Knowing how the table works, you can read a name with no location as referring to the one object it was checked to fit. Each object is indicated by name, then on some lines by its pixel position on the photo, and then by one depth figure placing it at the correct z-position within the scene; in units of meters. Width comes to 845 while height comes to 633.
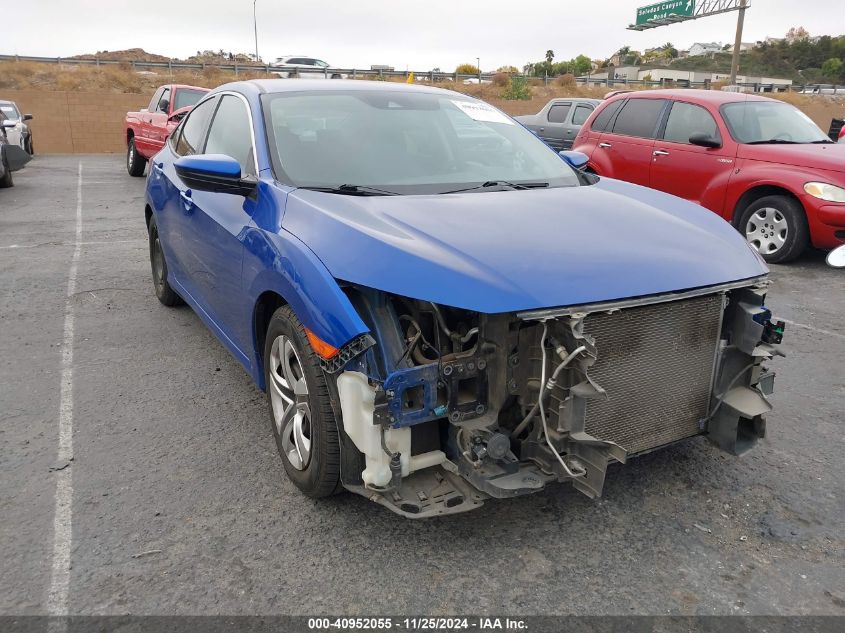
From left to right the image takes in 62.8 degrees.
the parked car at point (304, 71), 35.05
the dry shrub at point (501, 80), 41.58
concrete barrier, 24.28
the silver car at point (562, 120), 13.56
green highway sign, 37.84
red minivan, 7.25
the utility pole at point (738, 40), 29.47
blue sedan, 2.47
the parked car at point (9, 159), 12.66
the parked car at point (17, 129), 16.03
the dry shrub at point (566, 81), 43.16
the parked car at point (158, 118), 12.79
